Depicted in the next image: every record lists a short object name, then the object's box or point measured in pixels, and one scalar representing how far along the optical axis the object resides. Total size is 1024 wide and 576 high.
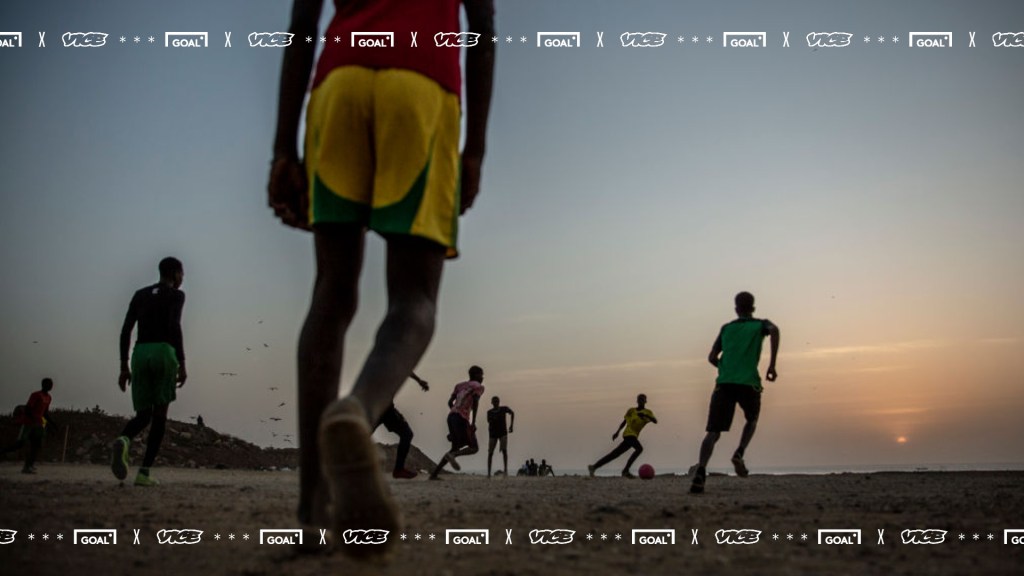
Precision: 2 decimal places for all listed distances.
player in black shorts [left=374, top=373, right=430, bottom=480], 13.02
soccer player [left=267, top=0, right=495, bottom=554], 2.63
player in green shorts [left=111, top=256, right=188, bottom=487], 8.34
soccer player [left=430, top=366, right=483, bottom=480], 14.85
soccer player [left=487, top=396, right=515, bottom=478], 18.50
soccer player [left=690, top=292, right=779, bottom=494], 8.93
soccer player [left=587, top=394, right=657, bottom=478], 17.77
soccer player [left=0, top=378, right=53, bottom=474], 13.36
